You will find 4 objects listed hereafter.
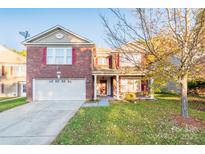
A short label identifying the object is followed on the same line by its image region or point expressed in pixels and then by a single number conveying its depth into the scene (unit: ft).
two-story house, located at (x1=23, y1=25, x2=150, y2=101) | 40.47
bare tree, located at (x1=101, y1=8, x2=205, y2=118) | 17.29
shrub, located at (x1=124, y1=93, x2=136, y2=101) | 40.58
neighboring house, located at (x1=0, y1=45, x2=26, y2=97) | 62.44
